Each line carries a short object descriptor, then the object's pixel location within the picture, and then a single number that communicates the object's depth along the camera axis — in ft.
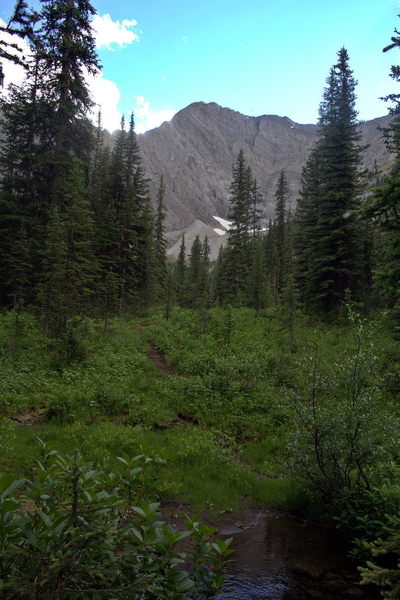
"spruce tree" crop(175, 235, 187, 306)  166.85
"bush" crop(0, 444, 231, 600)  6.68
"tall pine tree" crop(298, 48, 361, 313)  78.33
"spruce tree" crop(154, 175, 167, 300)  156.87
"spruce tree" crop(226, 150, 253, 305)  129.49
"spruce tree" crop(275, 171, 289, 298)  161.44
